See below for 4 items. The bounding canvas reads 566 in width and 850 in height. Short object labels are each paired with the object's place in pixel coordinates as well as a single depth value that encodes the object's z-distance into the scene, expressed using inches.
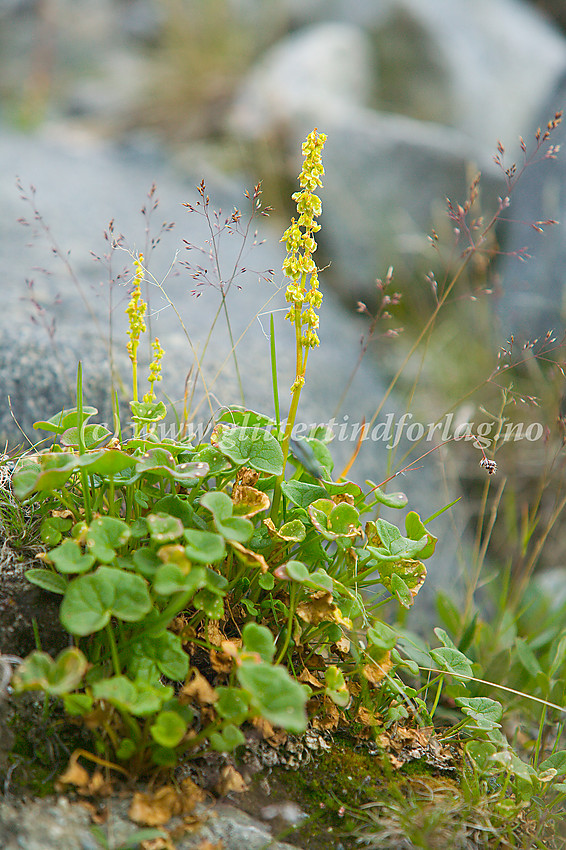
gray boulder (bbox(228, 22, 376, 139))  76.6
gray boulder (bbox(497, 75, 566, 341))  57.1
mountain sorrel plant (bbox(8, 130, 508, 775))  36.5
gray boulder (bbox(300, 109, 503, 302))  69.6
